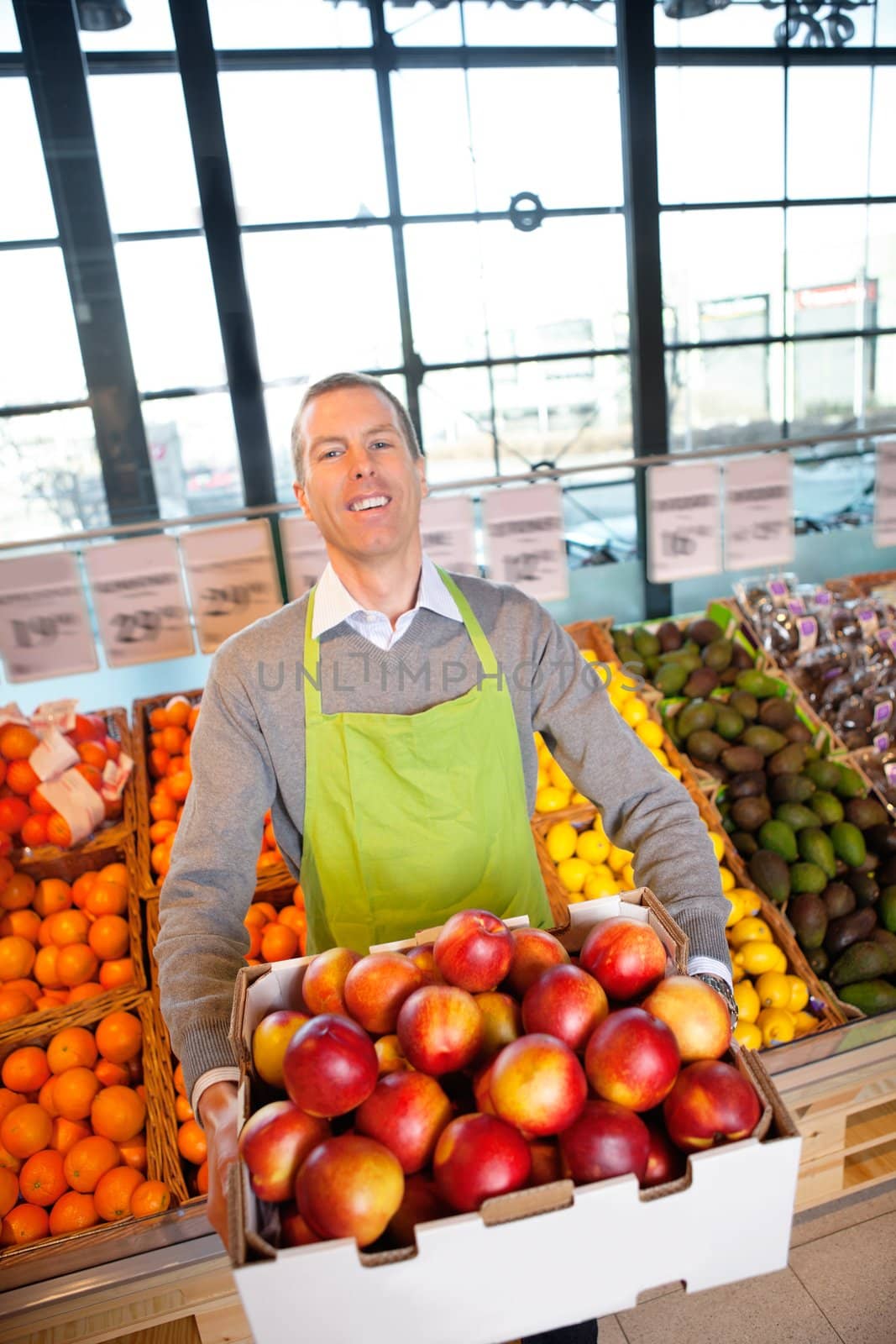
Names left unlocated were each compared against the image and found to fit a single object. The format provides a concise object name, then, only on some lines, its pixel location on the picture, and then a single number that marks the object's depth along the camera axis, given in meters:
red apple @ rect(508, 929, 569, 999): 1.01
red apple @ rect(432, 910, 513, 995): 0.95
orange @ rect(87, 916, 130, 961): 2.17
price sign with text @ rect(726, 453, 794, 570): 2.94
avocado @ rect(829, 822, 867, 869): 2.53
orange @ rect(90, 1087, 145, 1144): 1.84
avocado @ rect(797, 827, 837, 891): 2.48
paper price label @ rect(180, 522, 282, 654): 2.53
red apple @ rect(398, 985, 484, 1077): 0.86
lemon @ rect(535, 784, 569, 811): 2.57
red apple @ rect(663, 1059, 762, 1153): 0.78
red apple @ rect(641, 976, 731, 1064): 0.87
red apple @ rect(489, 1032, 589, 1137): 0.78
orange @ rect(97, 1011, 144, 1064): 1.95
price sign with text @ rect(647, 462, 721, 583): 2.81
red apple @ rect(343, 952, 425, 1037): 0.94
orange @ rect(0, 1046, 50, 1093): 1.90
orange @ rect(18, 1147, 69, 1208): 1.76
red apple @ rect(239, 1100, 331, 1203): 0.78
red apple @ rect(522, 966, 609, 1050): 0.88
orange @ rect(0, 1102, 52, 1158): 1.81
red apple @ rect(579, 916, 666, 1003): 0.96
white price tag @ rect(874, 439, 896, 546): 3.26
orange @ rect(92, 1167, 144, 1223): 1.72
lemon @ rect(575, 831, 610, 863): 2.50
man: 1.51
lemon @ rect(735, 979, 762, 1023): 2.09
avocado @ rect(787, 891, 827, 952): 2.35
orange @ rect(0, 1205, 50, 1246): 1.70
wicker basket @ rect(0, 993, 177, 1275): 1.65
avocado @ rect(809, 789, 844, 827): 2.62
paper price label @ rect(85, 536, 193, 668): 2.49
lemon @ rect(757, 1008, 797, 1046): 2.09
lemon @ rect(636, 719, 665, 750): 2.74
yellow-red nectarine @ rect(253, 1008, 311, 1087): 0.92
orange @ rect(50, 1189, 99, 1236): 1.71
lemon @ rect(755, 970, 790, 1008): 2.15
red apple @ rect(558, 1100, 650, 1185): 0.76
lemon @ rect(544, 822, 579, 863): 2.49
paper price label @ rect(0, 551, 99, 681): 2.46
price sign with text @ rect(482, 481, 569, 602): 2.75
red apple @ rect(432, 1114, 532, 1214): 0.75
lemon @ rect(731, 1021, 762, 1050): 2.05
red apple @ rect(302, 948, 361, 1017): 1.00
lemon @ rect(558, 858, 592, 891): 2.44
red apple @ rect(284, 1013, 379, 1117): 0.79
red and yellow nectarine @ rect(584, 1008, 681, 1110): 0.80
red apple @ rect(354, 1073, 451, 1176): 0.80
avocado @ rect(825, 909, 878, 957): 2.36
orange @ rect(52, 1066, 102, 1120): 1.86
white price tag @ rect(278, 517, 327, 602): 2.62
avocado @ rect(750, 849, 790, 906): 2.40
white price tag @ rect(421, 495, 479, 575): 2.70
